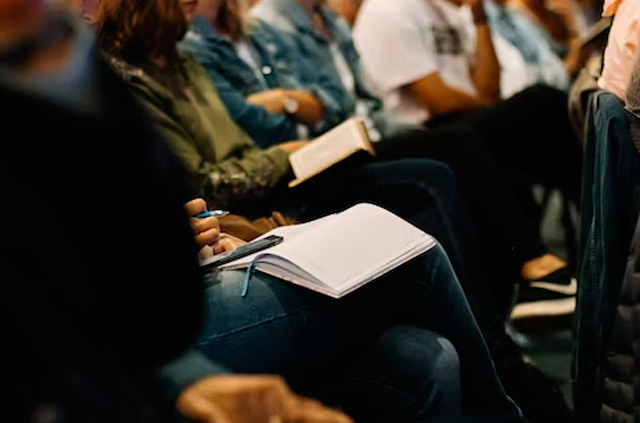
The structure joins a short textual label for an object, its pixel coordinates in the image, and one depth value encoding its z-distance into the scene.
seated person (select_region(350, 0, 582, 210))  5.09
